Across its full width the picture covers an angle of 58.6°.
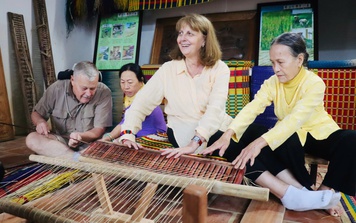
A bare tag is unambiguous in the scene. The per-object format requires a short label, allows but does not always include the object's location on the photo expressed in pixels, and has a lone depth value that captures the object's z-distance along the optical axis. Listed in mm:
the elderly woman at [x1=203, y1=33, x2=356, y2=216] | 1593
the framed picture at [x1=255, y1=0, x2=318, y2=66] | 3152
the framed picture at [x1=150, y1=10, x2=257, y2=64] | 3549
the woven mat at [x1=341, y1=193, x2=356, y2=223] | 1660
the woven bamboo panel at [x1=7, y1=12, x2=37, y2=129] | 3645
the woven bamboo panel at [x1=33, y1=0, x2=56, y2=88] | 3914
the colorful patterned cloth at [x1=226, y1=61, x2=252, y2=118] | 2928
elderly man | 2357
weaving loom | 1242
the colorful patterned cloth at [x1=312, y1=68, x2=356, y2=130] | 2484
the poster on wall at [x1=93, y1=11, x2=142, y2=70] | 4109
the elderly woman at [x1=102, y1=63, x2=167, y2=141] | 2428
